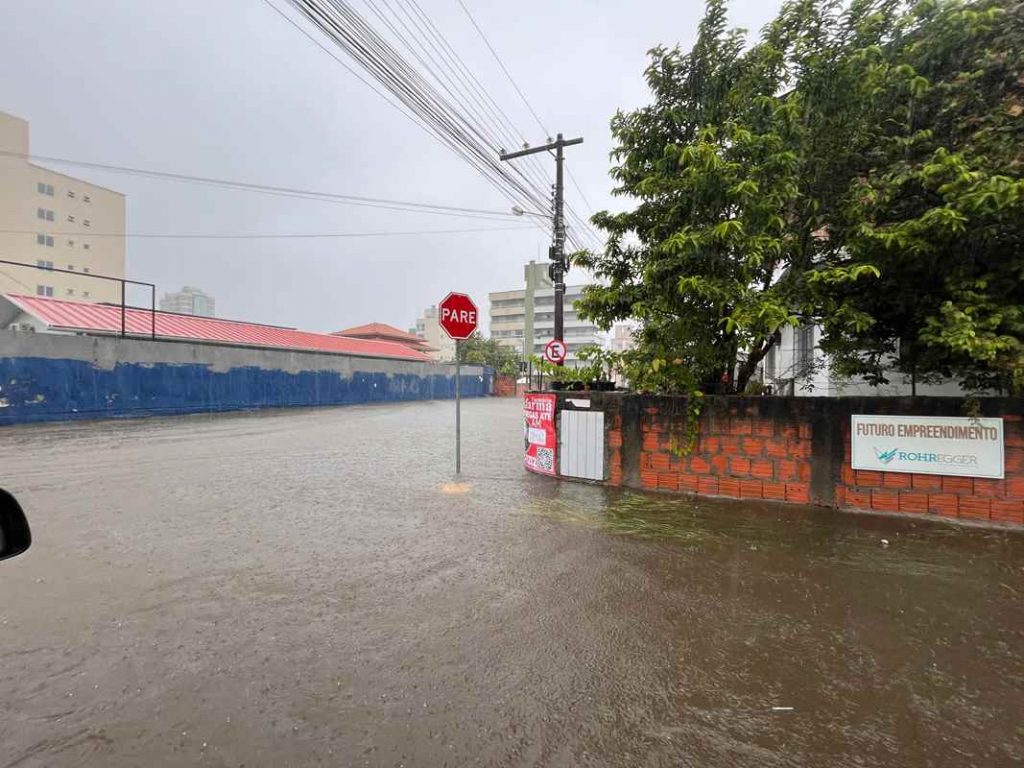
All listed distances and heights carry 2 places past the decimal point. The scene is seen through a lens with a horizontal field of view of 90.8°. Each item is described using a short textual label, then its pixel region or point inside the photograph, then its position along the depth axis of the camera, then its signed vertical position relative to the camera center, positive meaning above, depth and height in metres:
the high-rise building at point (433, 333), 88.61 +10.87
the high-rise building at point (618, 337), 88.50 +9.67
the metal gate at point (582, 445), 6.95 -0.83
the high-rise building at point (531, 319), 80.62 +11.83
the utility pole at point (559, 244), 13.64 +3.93
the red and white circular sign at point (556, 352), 14.39 +1.01
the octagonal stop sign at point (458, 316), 7.20 +1.01
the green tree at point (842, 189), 4.63 +2.00
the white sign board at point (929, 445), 5.03 -0.59
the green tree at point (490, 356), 44.78 +2.65
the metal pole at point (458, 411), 7.35 -0.39
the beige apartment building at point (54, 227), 51.25 +17.29
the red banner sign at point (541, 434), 7.44 -0.72
